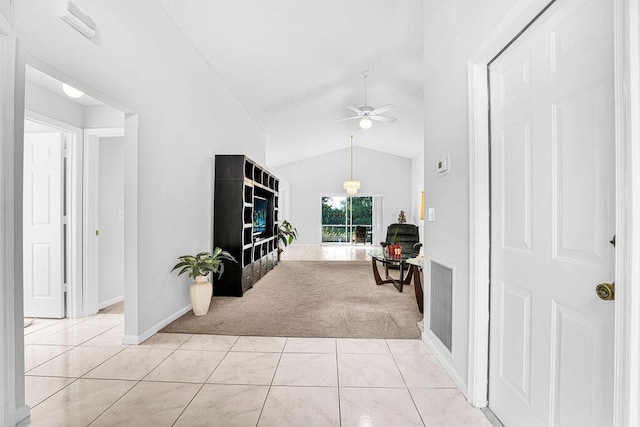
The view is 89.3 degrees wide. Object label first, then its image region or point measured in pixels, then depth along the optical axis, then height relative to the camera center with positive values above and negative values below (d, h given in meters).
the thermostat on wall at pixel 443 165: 2.22 +0.34
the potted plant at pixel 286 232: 8.04 -0.50
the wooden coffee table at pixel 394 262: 4.58 -0.86
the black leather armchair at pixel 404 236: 6.67 -0.50
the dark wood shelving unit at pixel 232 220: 4.16 -0.10
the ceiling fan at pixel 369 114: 5.39 +1.72
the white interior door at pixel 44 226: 3.37 -0.15
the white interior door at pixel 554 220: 1.09 -0.03
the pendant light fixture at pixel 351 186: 9.30 +0.77
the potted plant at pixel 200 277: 3.29 -0.68
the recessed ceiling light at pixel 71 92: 2.58 +0.97
